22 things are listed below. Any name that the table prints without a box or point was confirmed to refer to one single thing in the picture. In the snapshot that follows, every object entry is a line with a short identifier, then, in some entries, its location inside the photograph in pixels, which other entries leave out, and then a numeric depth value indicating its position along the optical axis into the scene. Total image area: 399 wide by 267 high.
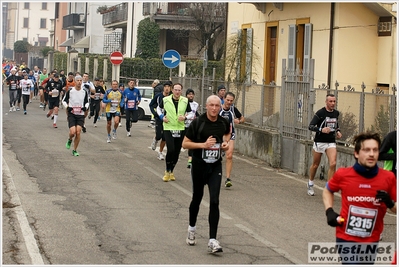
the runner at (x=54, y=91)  27.82
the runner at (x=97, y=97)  28.38
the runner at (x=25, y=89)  33.50
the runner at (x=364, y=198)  6.31
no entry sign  35.53
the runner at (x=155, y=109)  17.86
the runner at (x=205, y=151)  9.23
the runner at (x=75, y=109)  18.45
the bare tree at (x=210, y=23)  46.56
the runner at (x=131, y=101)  24.56
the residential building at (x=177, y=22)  46.91
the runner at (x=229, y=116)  14.12
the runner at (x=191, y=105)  16.36
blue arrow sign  27.80
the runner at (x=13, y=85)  34.53
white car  34.03
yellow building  21.95
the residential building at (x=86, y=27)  64.06
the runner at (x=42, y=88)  38.09
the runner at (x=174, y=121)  14.78
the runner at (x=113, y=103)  23.52
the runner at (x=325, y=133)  13.69
